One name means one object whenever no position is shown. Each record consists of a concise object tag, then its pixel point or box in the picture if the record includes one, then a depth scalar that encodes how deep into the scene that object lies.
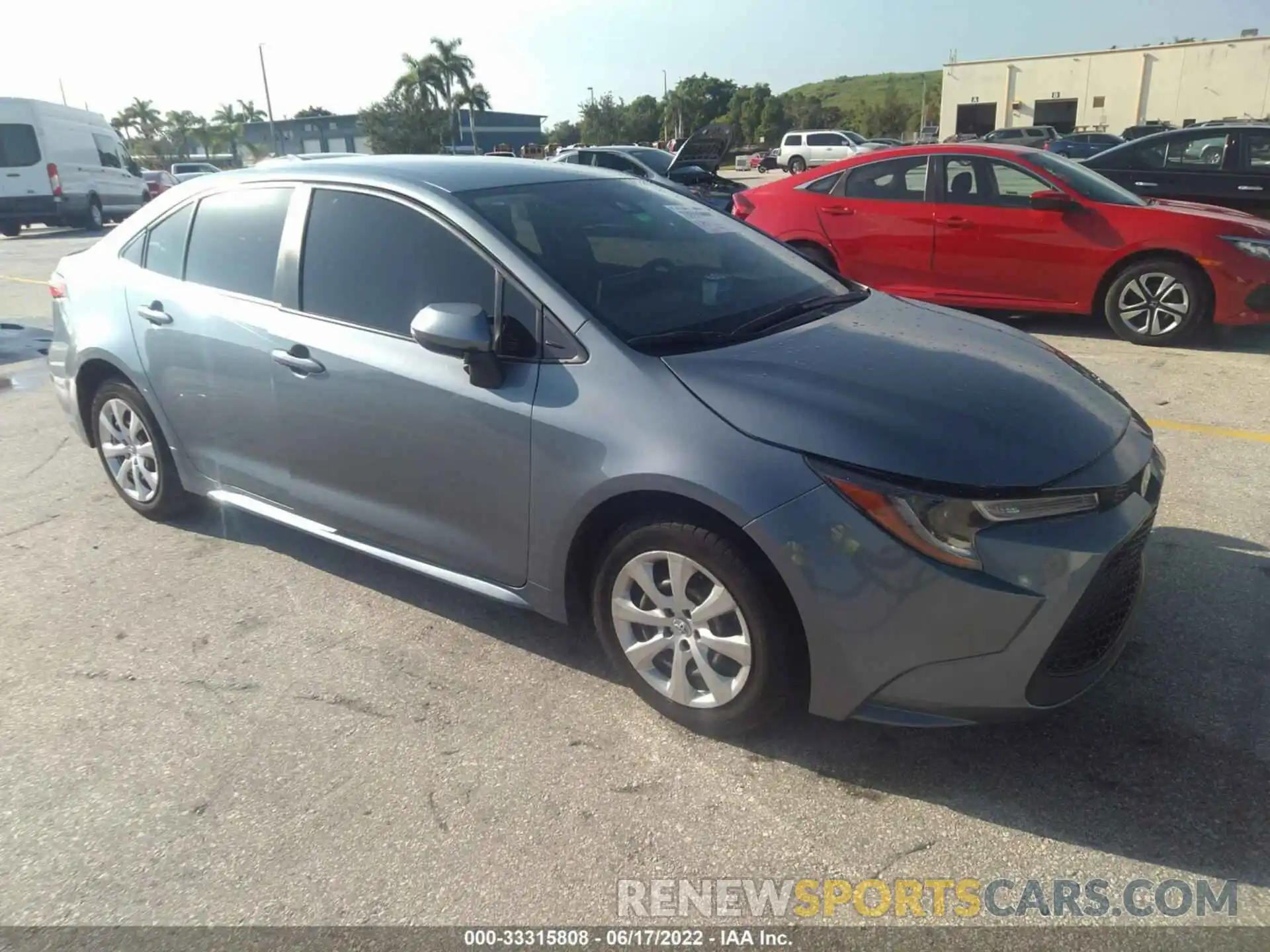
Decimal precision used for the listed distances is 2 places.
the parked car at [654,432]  2.45
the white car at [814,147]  39.97
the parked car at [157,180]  27.80
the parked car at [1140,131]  36.59
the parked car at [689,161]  16.53
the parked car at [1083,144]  29.62
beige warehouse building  54.03
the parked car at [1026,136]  37.66
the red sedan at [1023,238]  6.81
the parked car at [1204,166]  8.62
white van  20.20
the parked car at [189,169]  34.91
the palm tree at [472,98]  67.25
